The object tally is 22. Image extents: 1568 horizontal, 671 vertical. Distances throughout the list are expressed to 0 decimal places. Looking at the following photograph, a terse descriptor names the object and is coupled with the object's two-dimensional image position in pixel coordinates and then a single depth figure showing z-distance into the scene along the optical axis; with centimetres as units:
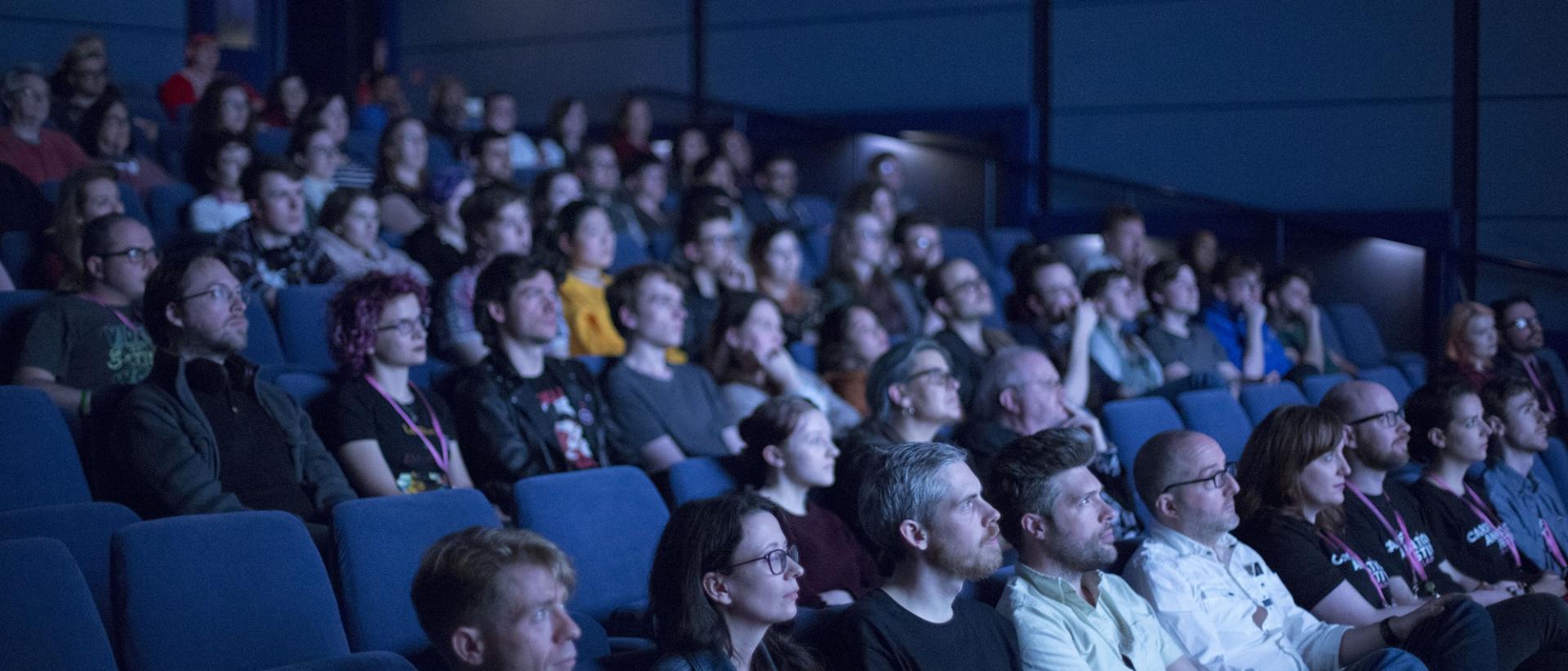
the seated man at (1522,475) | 357
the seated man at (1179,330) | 486
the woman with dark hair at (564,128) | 664
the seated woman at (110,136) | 483
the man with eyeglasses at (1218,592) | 248
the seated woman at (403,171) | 500
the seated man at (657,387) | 336
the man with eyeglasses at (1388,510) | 304
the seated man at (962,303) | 436
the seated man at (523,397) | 313
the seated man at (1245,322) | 515
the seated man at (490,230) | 372
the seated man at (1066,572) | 224
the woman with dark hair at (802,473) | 278
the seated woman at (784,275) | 455
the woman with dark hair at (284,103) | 634
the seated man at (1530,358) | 500
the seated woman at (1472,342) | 483
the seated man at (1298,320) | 530
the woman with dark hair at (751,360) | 360
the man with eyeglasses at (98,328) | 292
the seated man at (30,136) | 456
